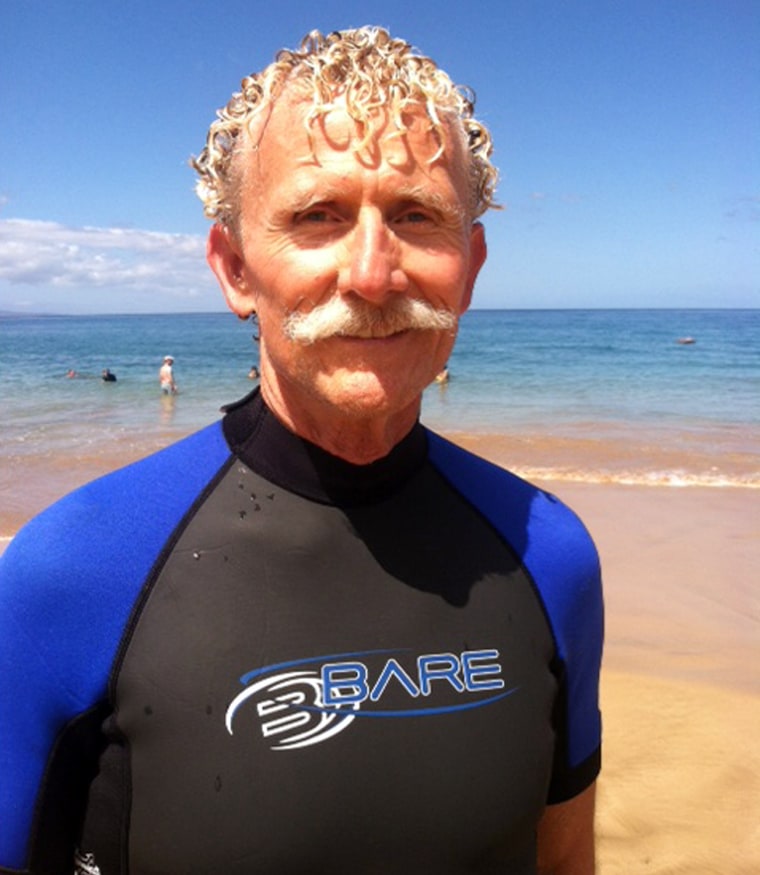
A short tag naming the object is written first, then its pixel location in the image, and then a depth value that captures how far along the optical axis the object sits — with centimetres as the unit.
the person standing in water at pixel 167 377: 2161
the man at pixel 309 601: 54
